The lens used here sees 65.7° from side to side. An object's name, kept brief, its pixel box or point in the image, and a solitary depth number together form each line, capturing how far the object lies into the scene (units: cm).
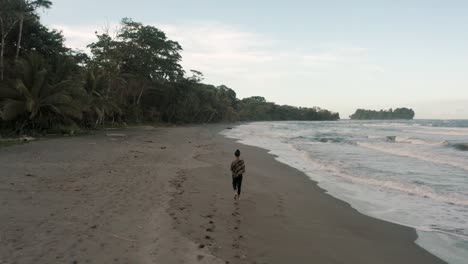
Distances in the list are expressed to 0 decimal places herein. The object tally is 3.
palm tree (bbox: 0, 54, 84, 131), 2169
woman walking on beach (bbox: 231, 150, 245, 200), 930
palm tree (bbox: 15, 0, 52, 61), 2580
